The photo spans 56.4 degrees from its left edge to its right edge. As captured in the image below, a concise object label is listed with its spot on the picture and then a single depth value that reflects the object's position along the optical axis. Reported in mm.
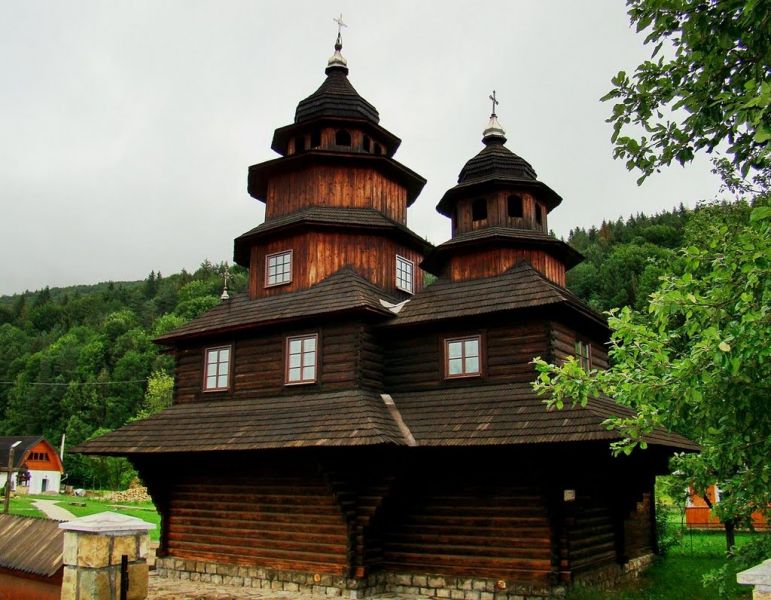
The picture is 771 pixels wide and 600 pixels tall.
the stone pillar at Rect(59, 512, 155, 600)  6004
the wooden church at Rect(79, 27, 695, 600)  12852
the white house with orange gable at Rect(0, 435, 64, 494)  52812
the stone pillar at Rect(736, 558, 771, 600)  3875
